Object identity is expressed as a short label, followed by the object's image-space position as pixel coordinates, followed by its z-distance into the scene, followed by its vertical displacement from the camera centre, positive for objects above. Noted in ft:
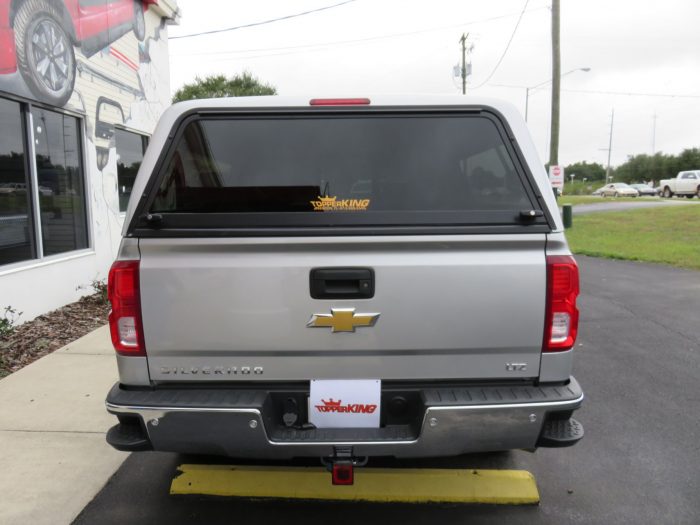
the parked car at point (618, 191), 151.33 +0.46
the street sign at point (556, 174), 55.72 +1.91
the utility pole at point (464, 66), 130.00 +29.85
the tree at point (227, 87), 82.33 +16.47
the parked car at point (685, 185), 113.80 +1.50
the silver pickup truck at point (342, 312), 7.95 -1.66
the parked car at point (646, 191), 159.73 +0.34
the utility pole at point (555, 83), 56.59 +11.25
